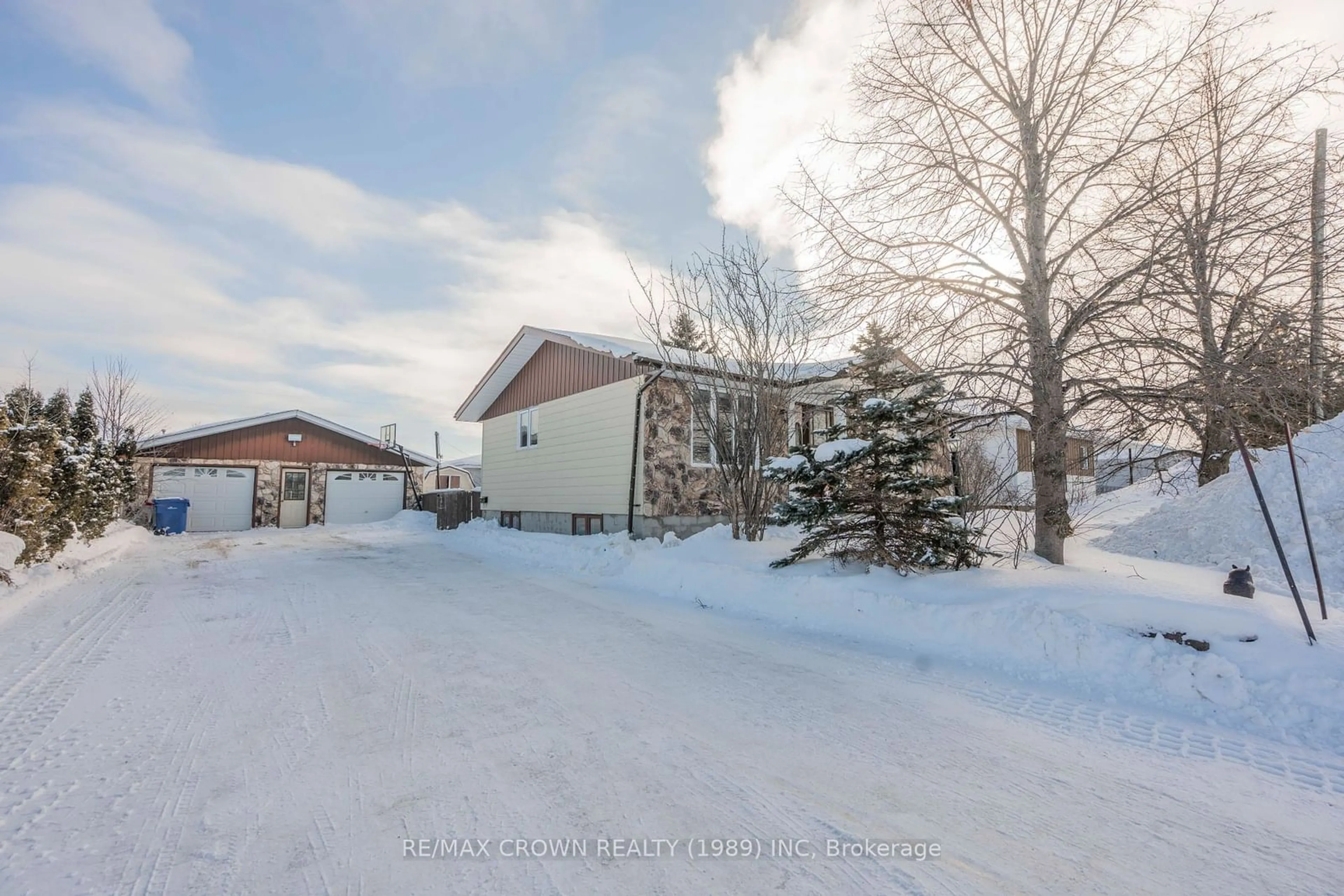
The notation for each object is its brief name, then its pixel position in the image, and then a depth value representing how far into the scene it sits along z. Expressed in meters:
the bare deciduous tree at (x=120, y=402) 20.44
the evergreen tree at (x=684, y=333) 10.98
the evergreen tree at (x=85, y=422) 13.81
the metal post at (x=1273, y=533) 3.96
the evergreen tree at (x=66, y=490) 9.12
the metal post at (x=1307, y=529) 4.19
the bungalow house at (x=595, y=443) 12.64
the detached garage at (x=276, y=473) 20.08
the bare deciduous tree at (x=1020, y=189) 6.38
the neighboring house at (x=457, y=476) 49.31
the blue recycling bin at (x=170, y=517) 18.56
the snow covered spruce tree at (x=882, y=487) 6.29
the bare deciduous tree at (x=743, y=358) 9.20
